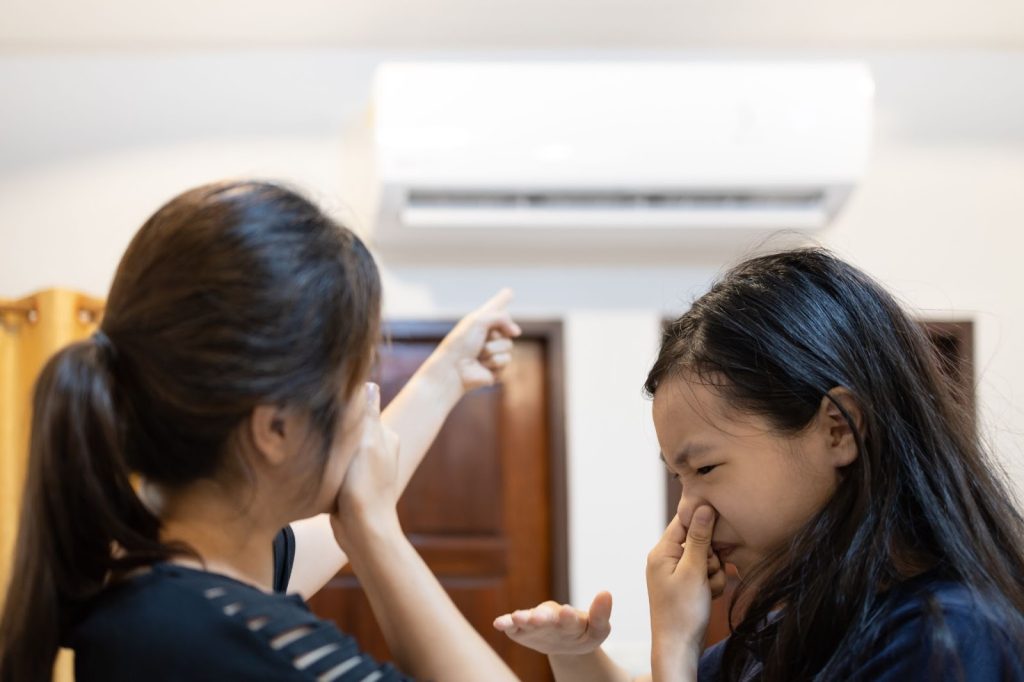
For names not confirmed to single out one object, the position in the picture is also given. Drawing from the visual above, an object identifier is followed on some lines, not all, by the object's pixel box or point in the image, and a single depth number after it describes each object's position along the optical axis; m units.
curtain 2.86
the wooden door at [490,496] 3.38
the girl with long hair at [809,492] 1.06
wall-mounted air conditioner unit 2.96
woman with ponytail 0.86
